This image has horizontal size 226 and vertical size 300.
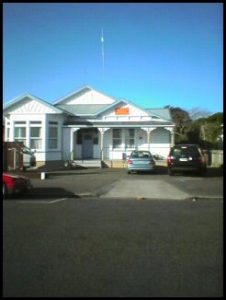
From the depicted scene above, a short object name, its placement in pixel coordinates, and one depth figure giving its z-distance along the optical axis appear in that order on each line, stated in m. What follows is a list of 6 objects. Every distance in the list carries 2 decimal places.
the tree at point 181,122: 51.26
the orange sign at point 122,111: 36.88
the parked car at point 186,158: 25.72
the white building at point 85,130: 34.22
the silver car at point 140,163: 27.94
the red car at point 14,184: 15.88
